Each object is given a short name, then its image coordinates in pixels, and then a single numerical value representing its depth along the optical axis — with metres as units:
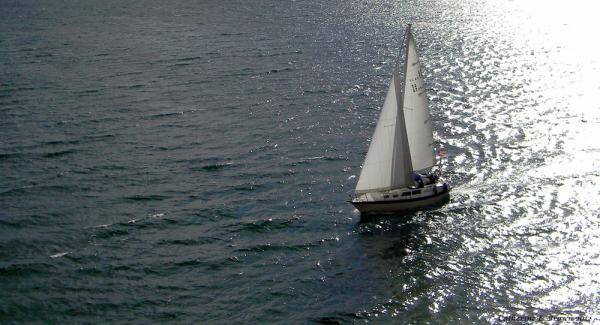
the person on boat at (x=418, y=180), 71.19
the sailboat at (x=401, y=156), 68.25
